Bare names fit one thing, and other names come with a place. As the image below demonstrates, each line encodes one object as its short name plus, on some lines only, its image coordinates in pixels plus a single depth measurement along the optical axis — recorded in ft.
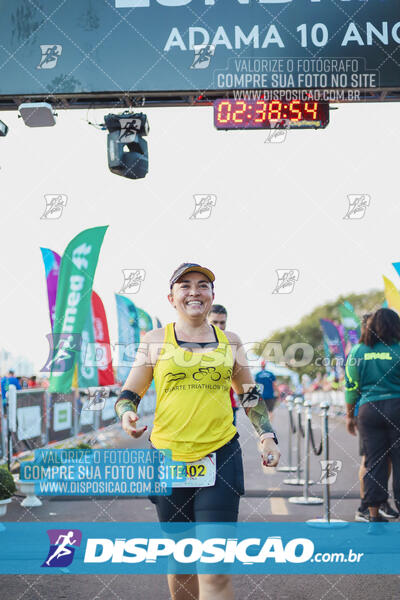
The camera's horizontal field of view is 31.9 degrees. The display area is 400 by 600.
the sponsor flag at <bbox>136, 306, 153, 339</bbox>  77.30
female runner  11.30
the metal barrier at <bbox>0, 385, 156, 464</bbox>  31.76
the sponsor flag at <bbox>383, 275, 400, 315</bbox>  44.49
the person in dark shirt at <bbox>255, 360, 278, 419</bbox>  32.01
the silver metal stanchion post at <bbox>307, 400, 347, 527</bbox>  21.53
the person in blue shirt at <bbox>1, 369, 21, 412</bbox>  33.14
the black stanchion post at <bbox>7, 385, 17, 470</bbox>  31.17
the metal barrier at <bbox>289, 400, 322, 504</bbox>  26.17
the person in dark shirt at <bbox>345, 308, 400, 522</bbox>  21.62
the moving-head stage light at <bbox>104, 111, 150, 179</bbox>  23.95
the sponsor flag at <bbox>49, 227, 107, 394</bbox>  34.63
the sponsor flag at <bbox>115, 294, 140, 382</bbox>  59.16
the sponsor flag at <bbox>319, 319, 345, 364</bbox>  91.21
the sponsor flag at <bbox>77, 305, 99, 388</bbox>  40.09
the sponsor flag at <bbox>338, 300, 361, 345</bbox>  90.48
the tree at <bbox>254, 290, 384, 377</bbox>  288.30
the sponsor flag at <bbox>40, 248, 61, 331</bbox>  35.55
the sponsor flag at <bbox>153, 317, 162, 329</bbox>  102.33
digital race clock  23.25
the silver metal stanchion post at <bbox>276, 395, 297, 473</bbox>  36.81
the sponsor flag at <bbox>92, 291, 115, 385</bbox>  43.11
